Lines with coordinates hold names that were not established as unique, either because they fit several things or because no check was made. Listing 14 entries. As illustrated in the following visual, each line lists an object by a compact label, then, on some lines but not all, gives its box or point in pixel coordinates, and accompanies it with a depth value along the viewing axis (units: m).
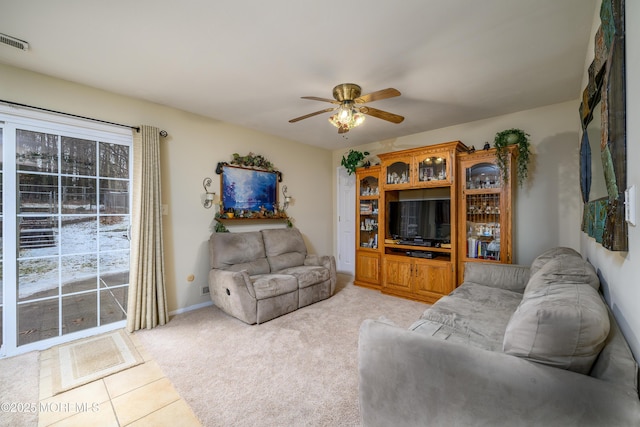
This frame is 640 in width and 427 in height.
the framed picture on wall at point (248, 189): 3.92
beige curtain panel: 2.93
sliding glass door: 2.44
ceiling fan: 2.51
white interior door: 5.23
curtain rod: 2.38
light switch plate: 0.99
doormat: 2.10
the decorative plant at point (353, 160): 4.80
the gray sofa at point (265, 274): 3.06
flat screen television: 3.79
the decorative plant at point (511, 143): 3.28
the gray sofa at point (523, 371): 0.97
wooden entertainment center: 3.52
